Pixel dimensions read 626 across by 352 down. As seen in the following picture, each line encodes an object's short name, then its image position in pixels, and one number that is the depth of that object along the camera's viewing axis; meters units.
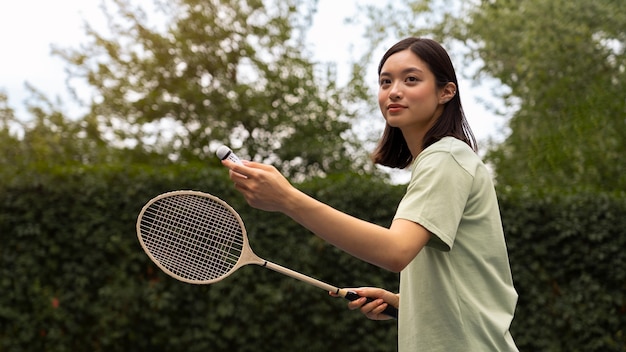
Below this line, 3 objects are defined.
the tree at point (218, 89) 11.62
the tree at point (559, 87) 10.53
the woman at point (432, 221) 1.77
